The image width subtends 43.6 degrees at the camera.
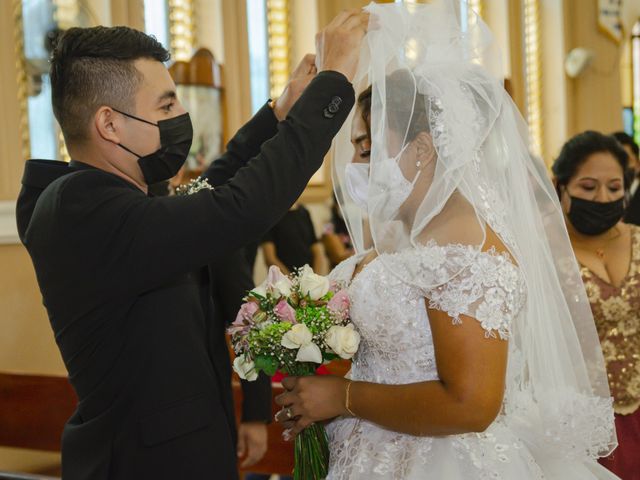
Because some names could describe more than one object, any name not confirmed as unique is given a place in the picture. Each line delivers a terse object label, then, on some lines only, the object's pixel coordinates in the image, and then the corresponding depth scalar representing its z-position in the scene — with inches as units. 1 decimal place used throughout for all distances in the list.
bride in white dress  79.9
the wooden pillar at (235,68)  317.4
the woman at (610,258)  125.2
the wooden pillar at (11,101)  206.4
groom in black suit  70.1
